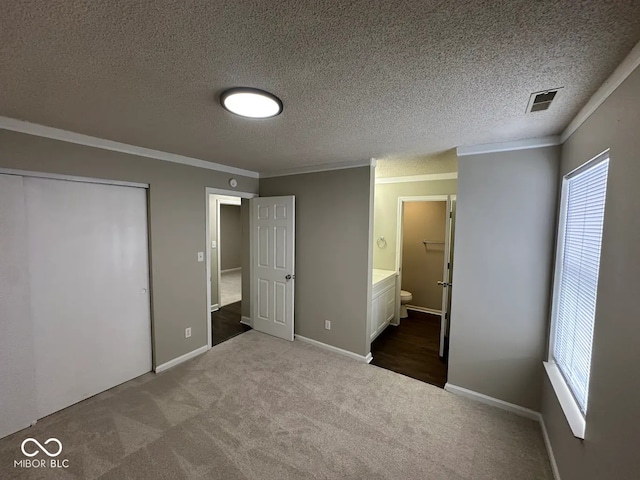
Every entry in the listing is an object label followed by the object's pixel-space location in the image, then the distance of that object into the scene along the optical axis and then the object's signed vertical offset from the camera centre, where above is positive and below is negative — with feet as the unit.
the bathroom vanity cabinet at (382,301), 11.60 -3.64
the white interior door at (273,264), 11.88 -1.94
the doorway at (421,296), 10.29 -4.13
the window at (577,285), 4.83 -1.23
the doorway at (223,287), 12.30 -4.89
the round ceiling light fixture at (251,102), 4.75 +2.33
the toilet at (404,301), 14.91 -4.31
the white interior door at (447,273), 10.18 -1.89
